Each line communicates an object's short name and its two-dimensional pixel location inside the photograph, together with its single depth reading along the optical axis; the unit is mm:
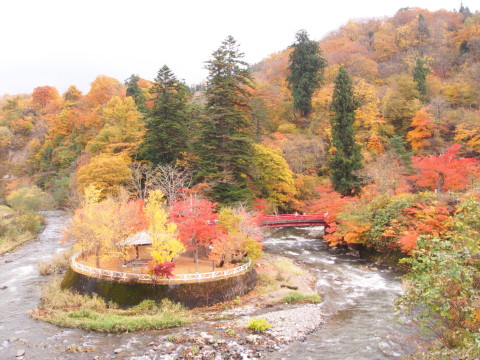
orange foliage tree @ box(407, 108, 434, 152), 47469
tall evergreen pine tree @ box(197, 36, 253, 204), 35156
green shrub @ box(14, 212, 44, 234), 41969
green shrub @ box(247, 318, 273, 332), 18328
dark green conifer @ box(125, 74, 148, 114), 61706
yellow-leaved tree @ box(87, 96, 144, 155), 42719
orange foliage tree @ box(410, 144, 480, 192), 32772
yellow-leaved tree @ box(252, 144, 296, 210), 41906
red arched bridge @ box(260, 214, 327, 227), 37844
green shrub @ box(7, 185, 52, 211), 52000
